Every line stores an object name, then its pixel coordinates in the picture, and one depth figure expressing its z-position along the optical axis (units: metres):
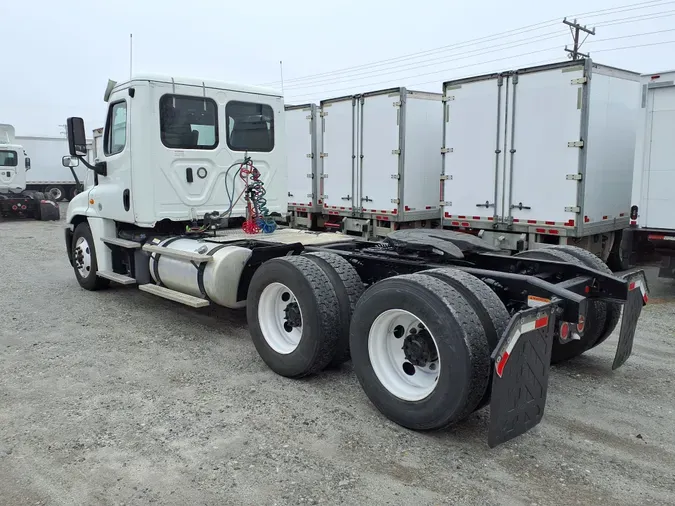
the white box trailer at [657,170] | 8.65
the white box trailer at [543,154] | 9.26
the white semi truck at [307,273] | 3.79
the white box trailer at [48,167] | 31.42
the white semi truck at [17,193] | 22.88
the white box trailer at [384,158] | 11.95
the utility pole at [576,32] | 29.41
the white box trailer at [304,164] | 13.96
